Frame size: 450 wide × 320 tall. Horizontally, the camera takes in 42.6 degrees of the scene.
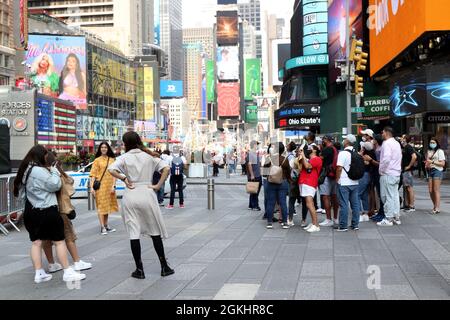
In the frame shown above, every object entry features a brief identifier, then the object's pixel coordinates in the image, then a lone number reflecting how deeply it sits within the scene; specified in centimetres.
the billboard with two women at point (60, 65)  7931
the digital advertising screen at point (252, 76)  19250
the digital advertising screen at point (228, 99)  17225
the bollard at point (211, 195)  1562
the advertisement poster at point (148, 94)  12725
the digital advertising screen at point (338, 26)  3891
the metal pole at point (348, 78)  2291
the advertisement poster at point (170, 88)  17000
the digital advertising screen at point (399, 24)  2125
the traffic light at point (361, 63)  2134
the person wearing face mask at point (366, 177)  1213
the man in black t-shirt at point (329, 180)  1150
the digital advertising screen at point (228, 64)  16875
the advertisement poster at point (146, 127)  8712
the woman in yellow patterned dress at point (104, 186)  1112
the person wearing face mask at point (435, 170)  1278
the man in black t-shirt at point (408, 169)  1298
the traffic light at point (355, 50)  2106
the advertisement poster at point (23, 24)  6856
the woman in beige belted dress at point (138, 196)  691
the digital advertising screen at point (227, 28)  16812
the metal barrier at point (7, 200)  1170
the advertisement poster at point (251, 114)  19225
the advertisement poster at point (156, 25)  17962
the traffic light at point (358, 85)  2231
